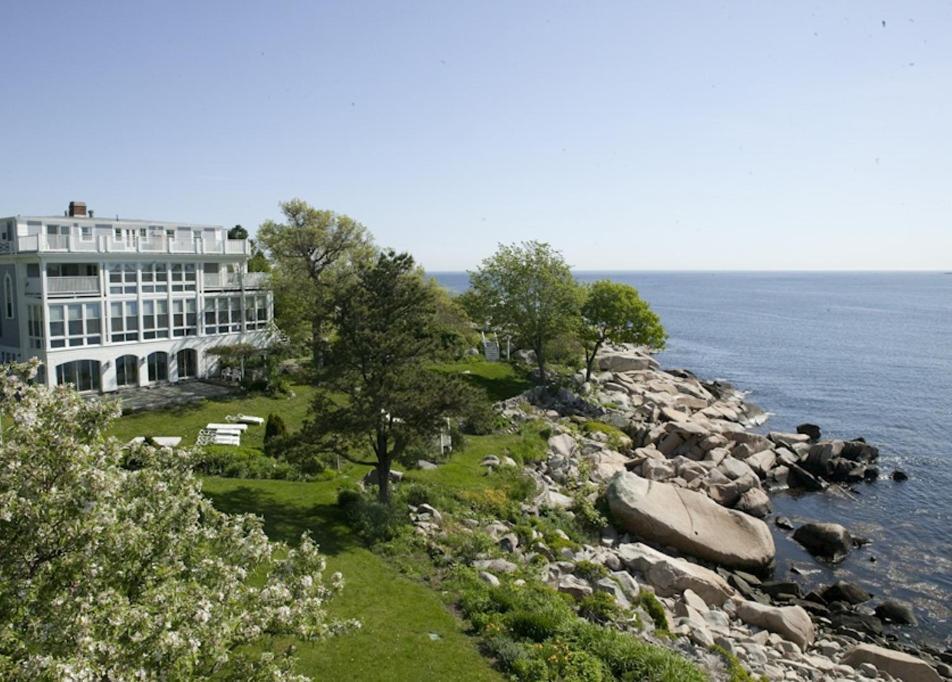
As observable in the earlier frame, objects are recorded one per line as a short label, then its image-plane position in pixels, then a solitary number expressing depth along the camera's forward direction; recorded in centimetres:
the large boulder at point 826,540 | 3141
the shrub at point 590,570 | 2344
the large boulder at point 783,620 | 2298
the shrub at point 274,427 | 3434
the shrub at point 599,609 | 2056
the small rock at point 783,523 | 3469
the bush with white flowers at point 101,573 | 764
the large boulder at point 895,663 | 2108
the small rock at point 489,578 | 2130
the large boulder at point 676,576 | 2472
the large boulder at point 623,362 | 6800
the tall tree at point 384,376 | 2486
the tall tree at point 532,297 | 5316
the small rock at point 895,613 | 2558
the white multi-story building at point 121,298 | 4122
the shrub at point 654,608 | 2132
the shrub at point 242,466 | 2977
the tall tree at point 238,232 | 9050
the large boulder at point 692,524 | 2888
